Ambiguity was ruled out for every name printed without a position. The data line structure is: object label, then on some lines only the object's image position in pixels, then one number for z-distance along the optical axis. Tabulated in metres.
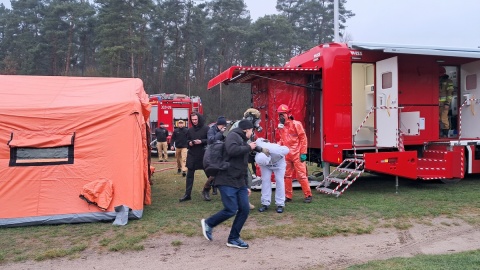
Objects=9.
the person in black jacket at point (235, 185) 5.49
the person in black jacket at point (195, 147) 8.42
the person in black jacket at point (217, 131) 7.82
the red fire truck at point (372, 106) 9.05
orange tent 6.74
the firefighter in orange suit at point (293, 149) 8.10
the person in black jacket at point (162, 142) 16.28
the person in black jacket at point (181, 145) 11.74
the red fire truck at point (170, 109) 19.47
